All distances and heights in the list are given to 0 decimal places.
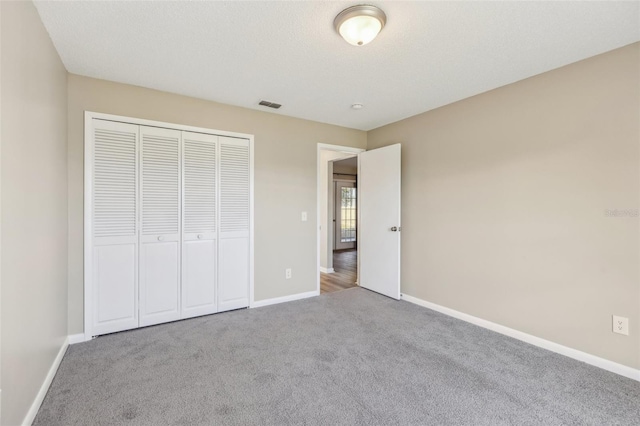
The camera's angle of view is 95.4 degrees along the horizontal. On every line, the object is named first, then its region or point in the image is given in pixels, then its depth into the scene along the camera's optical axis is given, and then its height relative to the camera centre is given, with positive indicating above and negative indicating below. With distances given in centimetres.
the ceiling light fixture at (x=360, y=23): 173 +118
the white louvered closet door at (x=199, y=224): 312 -12
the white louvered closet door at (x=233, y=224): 334 -13
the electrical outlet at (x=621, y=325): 212 -82
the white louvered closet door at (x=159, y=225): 290 -12
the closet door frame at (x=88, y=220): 263 -6
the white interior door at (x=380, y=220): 384 -9
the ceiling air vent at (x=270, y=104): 330 +126
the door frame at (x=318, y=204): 405 +13
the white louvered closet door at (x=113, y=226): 269 -12
